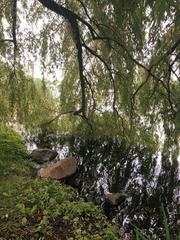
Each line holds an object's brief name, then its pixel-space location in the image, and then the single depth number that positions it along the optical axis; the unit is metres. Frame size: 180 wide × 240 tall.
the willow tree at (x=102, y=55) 2.61
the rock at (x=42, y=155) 4.29
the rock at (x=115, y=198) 3.33
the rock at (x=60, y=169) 3.71
